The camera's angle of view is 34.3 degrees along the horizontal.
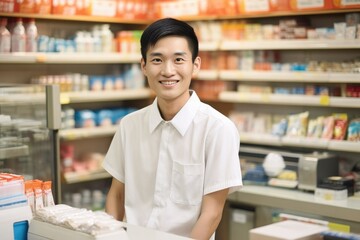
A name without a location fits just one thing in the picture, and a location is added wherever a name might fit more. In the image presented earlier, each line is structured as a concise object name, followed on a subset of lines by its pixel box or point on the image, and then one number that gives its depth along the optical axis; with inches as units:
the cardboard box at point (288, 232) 70.4
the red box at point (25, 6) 193.2
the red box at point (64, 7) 205.0
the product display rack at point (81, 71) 205.9
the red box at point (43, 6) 198.5
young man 102.5
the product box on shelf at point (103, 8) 218.4
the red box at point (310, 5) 182.9
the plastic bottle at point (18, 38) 194.2
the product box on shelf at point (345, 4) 176.6
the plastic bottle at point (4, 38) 189.0
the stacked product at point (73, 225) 77.0
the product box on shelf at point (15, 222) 83.5
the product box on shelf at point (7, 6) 189.1
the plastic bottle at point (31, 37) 197.8
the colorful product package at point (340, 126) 184.2
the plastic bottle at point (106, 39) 225.9
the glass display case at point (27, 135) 159.0
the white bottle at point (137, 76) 239.1
